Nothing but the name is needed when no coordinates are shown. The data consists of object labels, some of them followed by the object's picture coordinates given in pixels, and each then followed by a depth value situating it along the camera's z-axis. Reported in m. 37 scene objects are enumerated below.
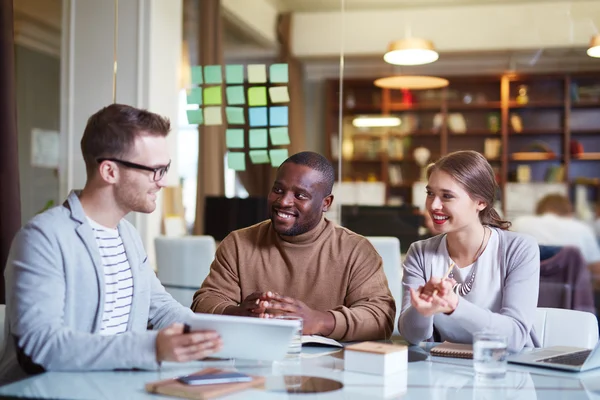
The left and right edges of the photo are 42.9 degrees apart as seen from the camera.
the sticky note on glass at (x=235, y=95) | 4.21
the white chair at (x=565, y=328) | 2.34
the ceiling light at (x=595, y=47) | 4.02
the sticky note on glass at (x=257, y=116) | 4.14
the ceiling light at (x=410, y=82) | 4.16
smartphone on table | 1.60
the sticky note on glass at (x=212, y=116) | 4.25
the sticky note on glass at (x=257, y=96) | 4.16
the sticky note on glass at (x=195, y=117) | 4.31
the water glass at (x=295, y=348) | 1.91
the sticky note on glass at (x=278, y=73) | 4.16
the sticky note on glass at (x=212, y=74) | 4.30
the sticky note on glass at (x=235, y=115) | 4.19
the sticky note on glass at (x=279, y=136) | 4.11
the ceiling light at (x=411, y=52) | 4.11
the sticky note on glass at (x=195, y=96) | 4.32
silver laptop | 1.86
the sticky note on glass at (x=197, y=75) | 4.36
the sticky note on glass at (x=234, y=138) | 4.20
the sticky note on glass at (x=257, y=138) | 4.14
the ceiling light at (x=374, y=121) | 4.17
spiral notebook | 2.00
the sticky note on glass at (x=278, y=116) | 4.11
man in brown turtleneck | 2.51
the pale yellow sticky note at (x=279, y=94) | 4.14
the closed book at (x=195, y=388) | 1.53
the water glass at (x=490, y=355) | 1.77
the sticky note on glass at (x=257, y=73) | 4.18
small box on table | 1.75
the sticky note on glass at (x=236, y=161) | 4.19
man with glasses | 1.74
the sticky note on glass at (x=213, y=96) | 4.27
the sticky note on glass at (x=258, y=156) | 4.12
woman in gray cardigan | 2.24
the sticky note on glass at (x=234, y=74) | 4.24
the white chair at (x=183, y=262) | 4.17
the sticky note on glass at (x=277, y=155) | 4.09
